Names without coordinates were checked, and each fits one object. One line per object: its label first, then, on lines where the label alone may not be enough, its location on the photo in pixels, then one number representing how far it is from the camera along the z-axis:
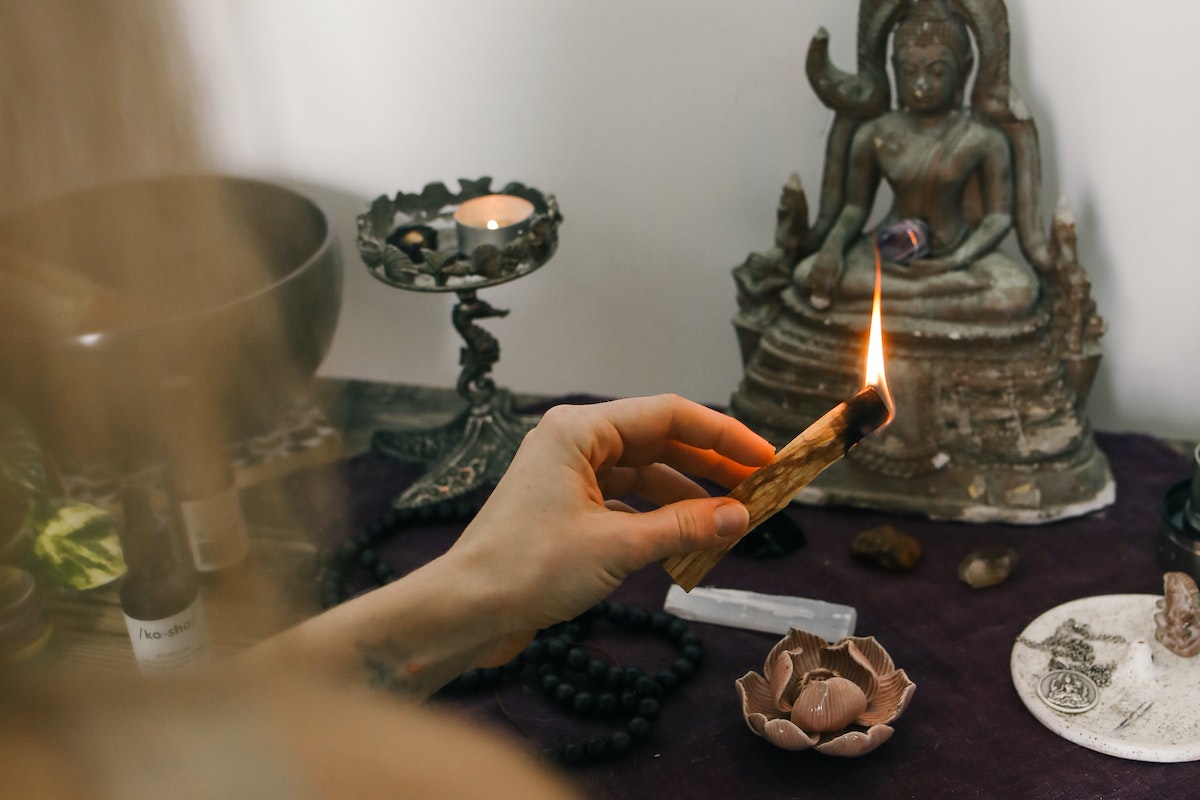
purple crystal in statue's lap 1.31
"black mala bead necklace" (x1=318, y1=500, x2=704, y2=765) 1.00
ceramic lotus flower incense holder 0.94
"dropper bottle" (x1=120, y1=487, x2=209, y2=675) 0.64
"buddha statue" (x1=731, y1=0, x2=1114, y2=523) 1.26
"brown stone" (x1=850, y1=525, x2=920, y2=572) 1.21
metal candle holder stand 1.26
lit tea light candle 1.29
